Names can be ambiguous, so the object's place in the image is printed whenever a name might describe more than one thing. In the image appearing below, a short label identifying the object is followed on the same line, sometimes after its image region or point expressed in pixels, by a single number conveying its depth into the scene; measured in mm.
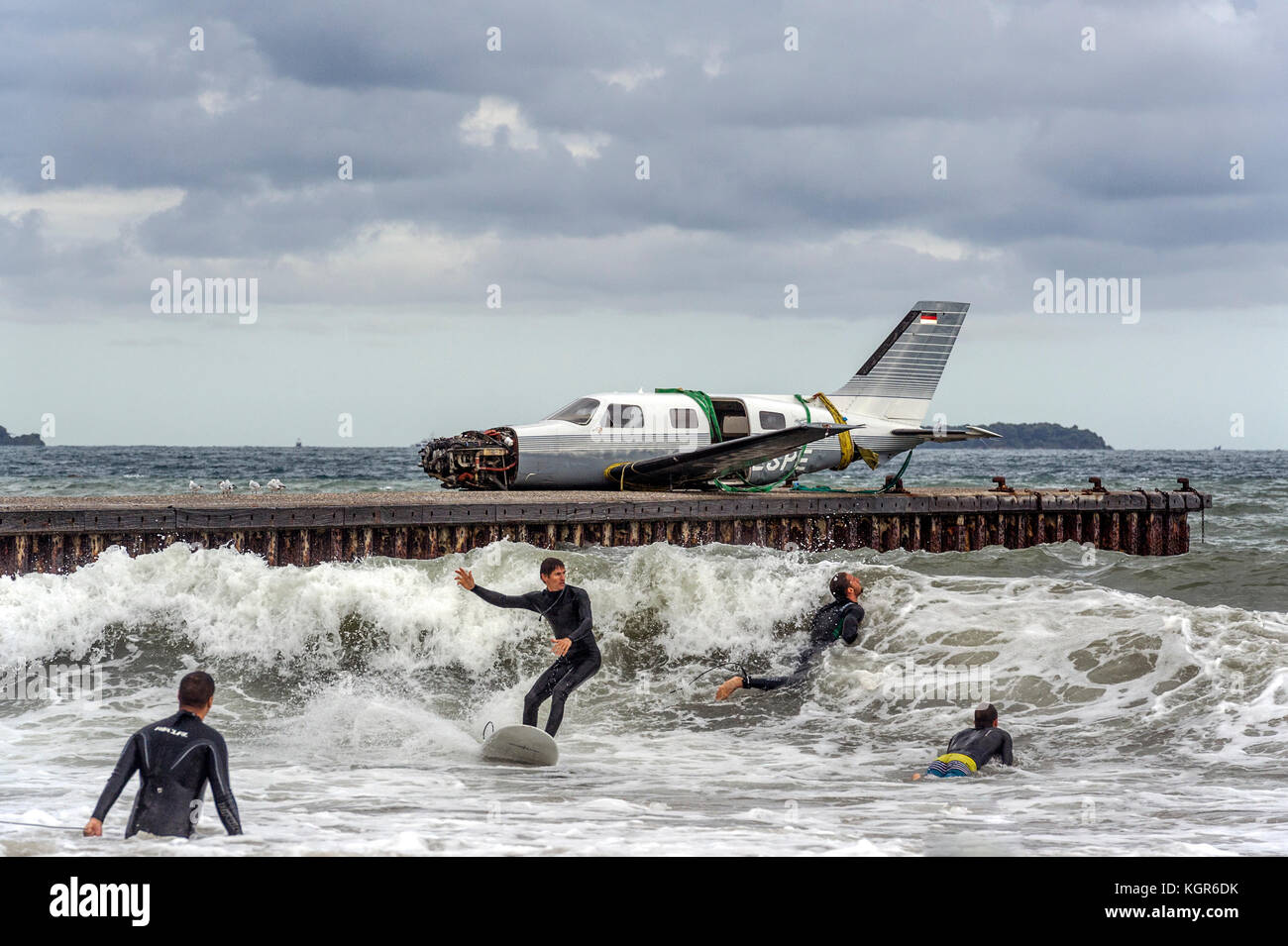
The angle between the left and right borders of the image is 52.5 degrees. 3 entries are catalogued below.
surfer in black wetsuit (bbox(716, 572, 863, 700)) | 14302
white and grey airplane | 24250
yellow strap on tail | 26781
